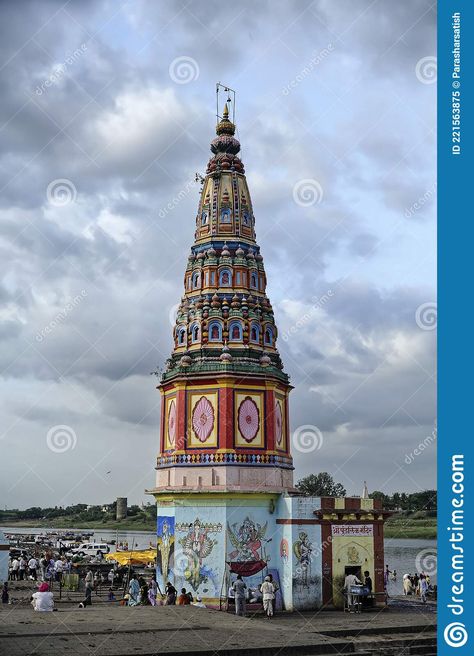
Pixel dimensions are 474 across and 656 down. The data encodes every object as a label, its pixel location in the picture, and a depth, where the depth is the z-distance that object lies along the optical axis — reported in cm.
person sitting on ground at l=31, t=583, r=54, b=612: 2048
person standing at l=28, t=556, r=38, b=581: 3509
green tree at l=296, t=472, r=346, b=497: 7355
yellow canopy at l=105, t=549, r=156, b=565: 3894
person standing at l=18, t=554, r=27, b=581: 3516
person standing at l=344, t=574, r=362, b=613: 2742
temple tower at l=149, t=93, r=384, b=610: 2808
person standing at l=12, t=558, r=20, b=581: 3499
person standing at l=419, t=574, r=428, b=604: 3159
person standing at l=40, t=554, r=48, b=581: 3487
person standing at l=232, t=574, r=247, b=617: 2547
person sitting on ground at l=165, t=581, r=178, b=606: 2609
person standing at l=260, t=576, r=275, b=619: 2562
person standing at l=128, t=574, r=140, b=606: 2752
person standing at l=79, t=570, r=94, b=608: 2532
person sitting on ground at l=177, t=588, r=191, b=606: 2544
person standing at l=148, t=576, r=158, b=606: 2756
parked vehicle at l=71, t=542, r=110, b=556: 6706
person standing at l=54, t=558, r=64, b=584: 3500
